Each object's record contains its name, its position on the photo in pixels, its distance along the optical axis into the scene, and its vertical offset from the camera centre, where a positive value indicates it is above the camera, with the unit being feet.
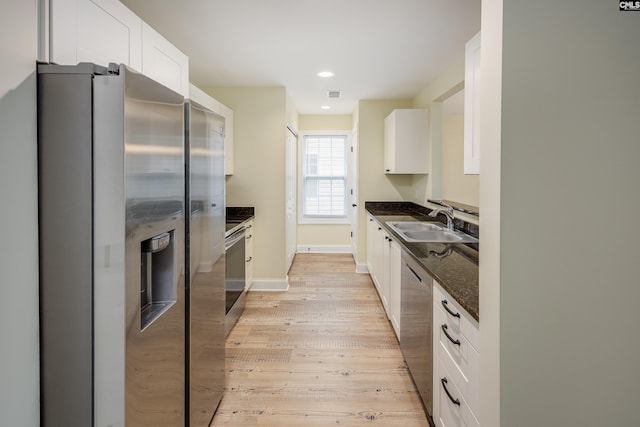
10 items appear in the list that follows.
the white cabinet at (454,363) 4.71 -2.30
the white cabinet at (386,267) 10.08 -2.13
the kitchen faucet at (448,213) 10.70 -0.32
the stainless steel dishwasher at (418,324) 6.72 -2.49
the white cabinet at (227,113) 11.32 +3.04
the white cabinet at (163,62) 6.04 +2.50
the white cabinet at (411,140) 15.11 +2.49
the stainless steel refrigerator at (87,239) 3.73 -0.40
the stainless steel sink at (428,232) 10.07 -0.90
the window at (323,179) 22.27 +1.34
